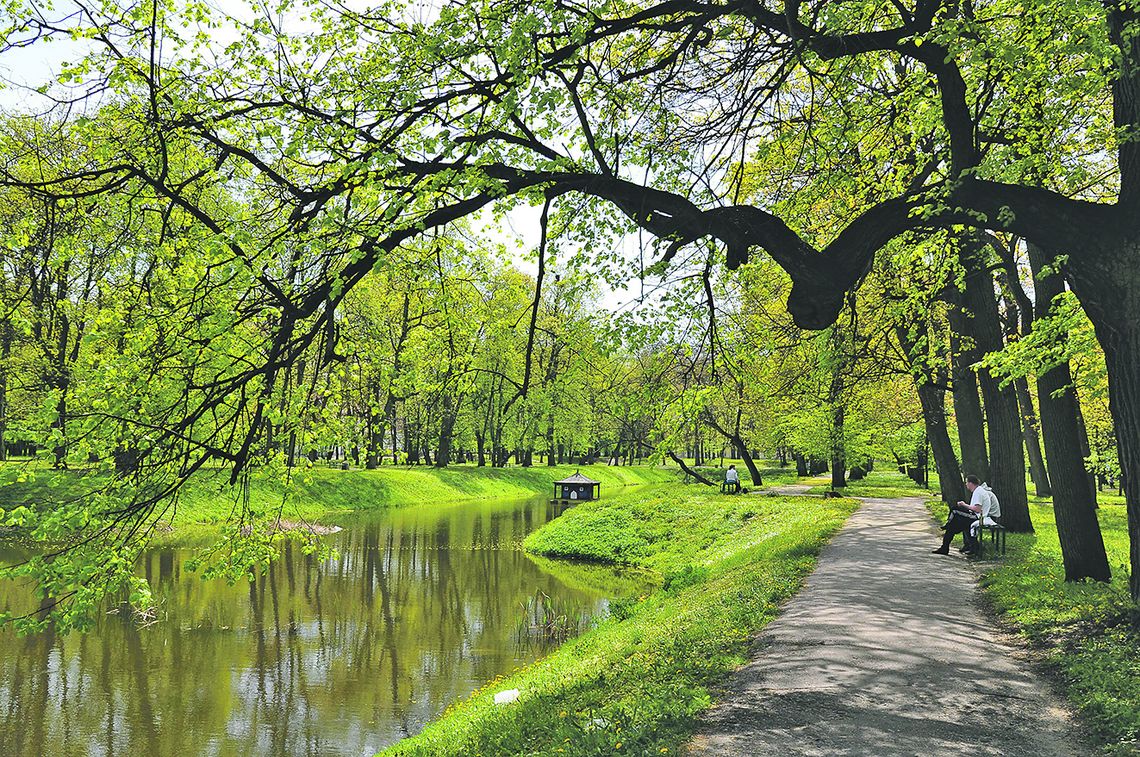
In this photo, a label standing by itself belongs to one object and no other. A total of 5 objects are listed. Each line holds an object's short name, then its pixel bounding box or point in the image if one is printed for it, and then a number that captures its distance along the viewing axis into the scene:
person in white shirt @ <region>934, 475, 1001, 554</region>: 13.65
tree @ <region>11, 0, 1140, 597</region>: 6.17
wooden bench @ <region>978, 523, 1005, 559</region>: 13.52
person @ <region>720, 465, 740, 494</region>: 33.53
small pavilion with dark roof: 41.75
